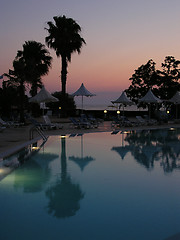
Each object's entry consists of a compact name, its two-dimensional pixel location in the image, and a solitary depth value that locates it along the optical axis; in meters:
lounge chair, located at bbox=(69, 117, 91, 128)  17.91
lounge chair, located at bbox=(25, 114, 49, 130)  16.34
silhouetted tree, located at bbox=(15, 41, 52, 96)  27.12
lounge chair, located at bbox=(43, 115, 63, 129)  16.82
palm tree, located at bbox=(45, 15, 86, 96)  27.47
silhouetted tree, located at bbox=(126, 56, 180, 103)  29.30
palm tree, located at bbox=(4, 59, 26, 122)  18.52
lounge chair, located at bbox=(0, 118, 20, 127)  16.32
